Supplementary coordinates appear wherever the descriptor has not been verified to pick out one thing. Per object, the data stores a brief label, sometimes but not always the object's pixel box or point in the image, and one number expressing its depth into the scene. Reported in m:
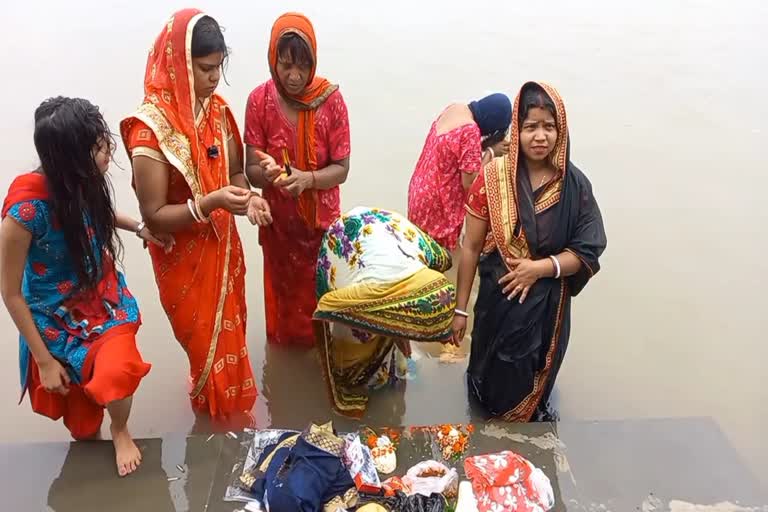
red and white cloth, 2.28
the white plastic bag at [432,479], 2.31
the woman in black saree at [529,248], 2.44
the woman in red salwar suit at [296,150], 2.65
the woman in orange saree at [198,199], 2.32
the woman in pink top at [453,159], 3.65
